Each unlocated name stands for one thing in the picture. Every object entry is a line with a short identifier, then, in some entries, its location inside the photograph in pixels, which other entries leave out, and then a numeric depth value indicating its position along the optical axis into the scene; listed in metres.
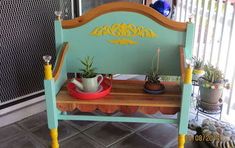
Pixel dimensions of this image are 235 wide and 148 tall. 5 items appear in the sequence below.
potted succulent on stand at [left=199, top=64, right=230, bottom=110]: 1.89
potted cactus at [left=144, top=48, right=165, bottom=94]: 1.68
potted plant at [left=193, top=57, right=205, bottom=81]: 2.08
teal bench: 1.59
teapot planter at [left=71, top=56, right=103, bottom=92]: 1.59
